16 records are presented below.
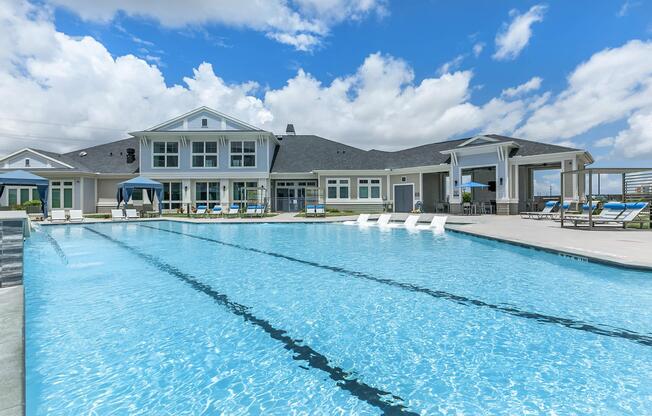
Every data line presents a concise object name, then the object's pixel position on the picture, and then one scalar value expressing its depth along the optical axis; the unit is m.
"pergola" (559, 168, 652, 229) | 13.43
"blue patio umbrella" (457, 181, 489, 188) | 21.91
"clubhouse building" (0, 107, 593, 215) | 25.36
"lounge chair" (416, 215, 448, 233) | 15.84
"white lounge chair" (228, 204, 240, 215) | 24.31
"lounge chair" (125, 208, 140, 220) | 21.69
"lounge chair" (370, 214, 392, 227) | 18.03
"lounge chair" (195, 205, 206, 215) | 25.22
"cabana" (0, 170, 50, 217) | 18.25
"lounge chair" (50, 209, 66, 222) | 20.12
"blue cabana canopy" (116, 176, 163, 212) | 21.47
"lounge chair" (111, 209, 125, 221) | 21.08
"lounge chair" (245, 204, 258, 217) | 23.08
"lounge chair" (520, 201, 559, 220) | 18.73
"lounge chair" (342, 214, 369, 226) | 18.95
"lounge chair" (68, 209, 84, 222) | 19.46
